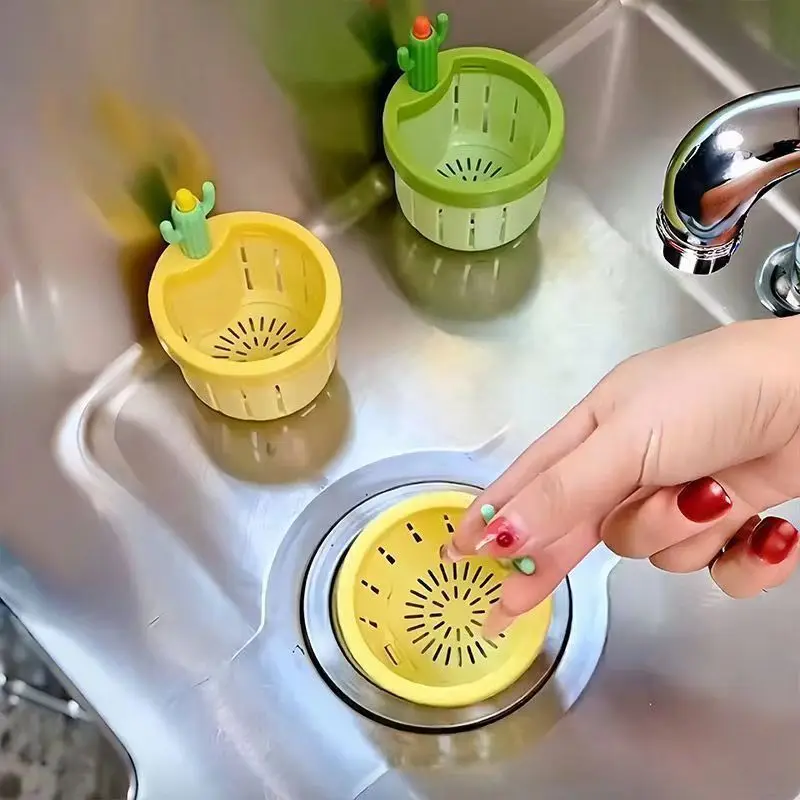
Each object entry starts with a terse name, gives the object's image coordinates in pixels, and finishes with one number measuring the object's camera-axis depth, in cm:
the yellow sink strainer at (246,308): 70
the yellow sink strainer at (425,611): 69
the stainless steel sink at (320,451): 68
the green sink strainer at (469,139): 75
